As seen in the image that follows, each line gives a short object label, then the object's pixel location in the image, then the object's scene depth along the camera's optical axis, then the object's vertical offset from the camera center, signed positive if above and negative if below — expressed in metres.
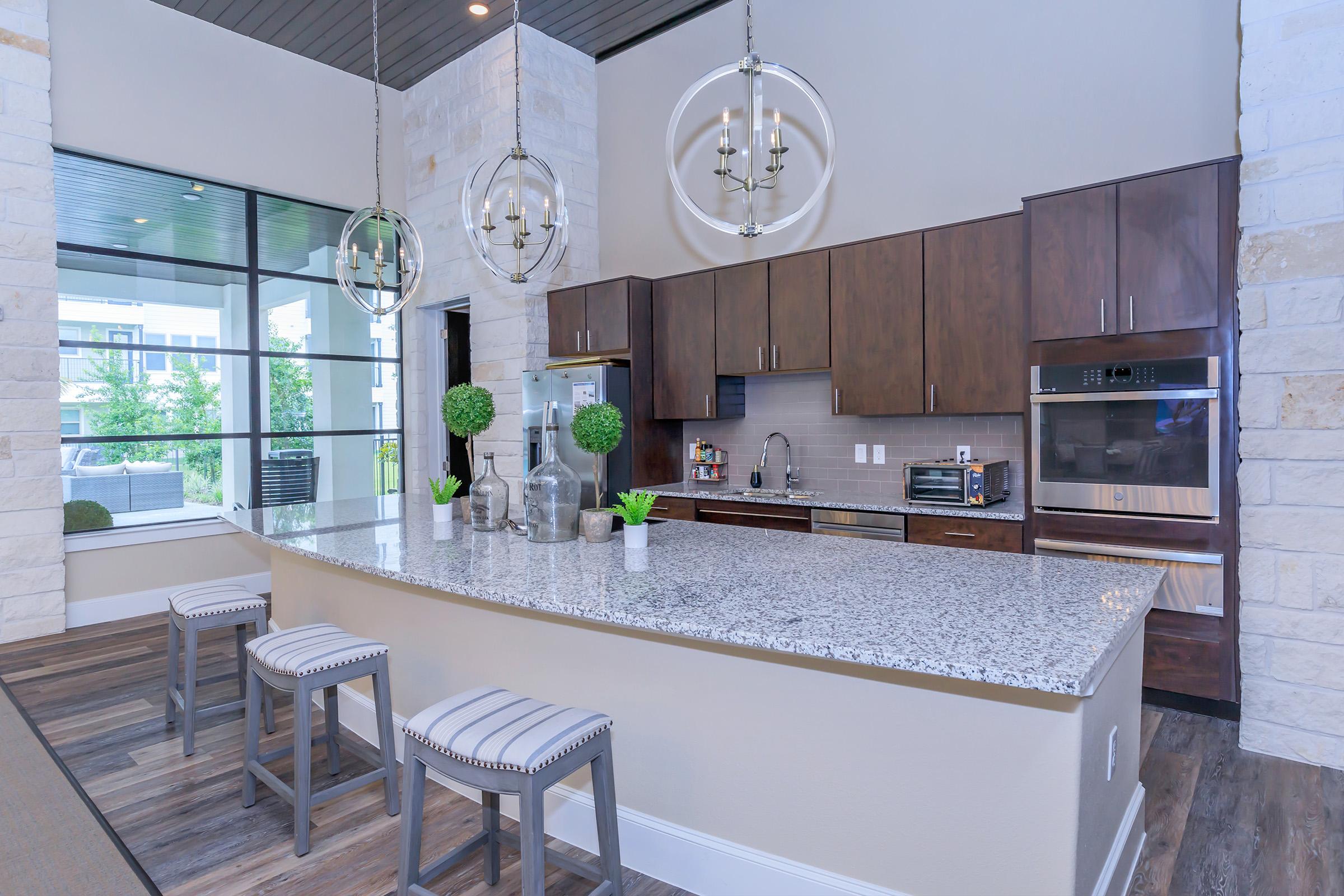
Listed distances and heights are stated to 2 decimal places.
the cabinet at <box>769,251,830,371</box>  4.22 +0.74
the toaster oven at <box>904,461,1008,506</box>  3.55 -0.24
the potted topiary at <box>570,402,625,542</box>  2.36 +0.00
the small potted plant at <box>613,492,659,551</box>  2.23 -0.25
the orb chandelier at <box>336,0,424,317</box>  3.33 +0.84
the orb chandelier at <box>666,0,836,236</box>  2.10 +0.91
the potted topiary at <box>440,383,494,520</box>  2.74 +0.11
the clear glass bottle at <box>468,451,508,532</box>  2.75 -0.24
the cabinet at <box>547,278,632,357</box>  4.99 +0.85
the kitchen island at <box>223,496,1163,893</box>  1.44 -0.63
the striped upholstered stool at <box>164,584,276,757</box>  2.79 -0.72
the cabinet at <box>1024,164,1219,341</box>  2.89 +0.75
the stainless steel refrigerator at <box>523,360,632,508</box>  4.87 +0.28
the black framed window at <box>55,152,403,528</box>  4.73 +0.67
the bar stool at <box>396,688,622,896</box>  1.50 -0.70
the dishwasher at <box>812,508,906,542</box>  3.70 -0.48
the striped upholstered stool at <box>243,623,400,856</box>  2.10 -0.73
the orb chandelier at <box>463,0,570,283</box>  2.65 +0.83
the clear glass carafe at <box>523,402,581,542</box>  2.45 -0.21
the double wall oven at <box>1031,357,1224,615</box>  2.91 -0.08
